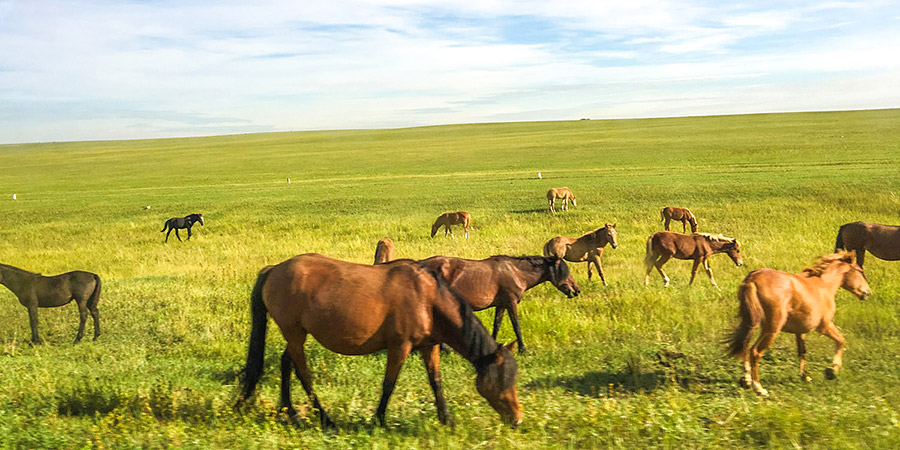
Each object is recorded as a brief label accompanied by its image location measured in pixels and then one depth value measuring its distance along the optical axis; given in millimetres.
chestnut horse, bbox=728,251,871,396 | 7730
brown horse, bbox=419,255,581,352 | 9469
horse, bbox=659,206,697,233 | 21745
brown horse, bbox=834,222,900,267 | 12852
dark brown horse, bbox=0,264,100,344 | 10609
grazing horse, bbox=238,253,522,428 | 6319
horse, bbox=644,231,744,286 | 14188
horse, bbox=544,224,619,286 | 14738
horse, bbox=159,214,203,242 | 24953
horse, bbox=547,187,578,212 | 29278
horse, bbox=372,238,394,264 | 14667
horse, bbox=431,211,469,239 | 23016
